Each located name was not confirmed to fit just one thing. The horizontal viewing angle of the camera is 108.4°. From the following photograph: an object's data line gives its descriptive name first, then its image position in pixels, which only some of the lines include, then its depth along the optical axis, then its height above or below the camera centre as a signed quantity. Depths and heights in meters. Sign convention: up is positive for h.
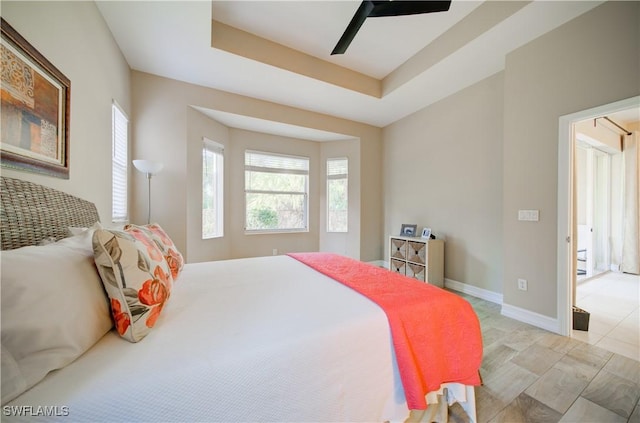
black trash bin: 2.14 -0.99
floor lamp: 2.36 +0.46
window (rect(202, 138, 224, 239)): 3.45 +0.33
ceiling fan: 1.69 +1.54
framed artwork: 1.09 +0.54
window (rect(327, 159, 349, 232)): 4.55 +0.33
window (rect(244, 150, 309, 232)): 4.11 +0.36
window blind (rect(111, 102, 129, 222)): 2.27 +0.48
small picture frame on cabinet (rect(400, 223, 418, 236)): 3.77 -0.29
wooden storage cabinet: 3.26 -0.69
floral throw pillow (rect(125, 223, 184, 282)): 1.47 -0.25
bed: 0.62 -0.49
